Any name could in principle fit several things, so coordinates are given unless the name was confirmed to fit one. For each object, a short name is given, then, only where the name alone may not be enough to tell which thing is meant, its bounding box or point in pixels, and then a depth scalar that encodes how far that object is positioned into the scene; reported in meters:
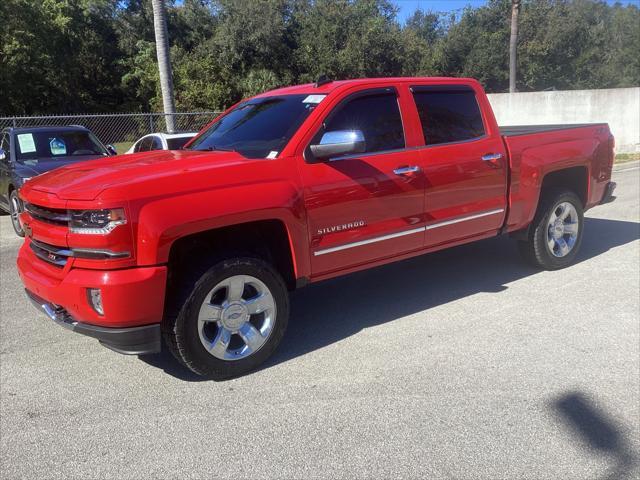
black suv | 8.64
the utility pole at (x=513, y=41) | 23.38
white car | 10.34
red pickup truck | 3.28
